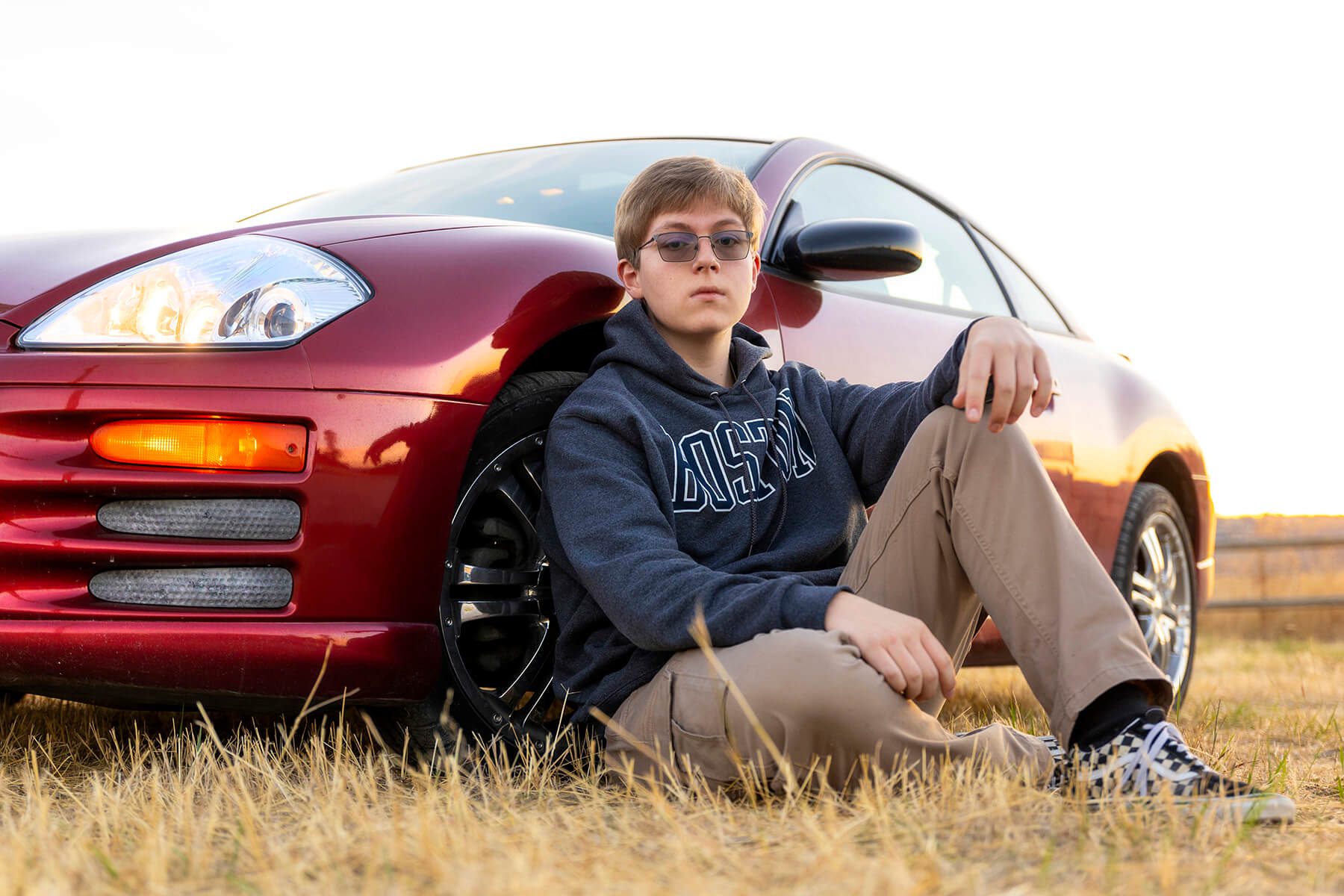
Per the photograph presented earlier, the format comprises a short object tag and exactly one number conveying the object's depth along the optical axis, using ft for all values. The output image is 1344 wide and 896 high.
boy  6.10
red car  6.22
